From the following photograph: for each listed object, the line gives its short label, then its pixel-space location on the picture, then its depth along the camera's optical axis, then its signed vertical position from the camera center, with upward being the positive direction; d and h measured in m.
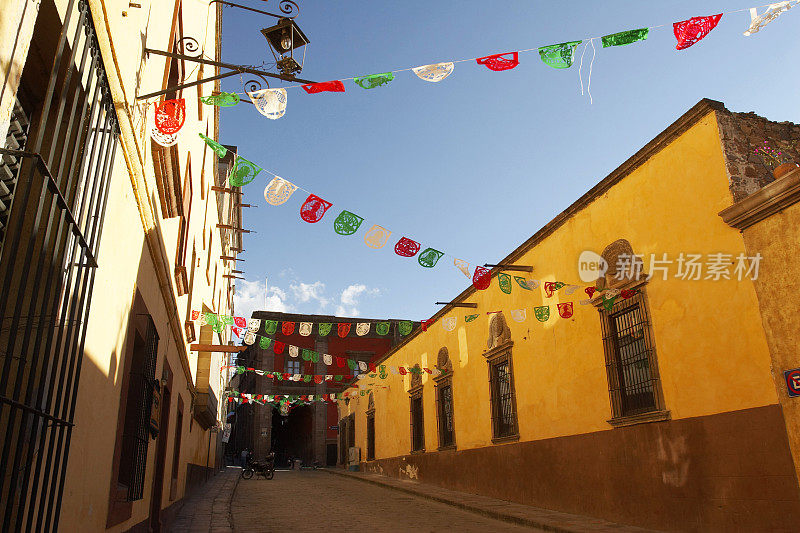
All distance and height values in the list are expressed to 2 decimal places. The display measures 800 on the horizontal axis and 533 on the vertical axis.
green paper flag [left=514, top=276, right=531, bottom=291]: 10.88 +2.96
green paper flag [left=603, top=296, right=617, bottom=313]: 8.81 +2.05
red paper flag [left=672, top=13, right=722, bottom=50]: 5.71 +3.96
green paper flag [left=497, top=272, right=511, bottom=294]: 11.60 +3.19
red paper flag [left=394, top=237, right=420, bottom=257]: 8.98 +3.04
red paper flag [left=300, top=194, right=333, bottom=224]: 7.54 +3.11
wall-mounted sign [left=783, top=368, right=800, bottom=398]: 5.74 +0.52
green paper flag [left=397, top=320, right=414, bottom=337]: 14.20 +2.92
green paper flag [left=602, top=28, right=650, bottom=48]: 5.74 +3.92
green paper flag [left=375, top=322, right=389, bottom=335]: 14.79 +3.08
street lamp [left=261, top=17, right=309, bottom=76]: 5.13 +3.60
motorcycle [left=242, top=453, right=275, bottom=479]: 22.78 -0.60
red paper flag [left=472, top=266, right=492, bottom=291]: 10.44 +3.00
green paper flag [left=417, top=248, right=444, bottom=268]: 9.16 +2.94
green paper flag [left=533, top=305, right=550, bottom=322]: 10.79 +2.38
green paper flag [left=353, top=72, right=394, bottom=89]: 5.59 +3.49
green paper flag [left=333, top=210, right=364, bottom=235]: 7.89 +3.04
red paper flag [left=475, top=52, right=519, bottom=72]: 5.95 +3.84
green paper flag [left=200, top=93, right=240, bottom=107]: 5.27 +3.17
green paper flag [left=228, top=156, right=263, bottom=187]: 6.62 +3.16
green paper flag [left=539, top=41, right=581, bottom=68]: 5.93 +3.90
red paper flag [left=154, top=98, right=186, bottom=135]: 5.10 +2.95
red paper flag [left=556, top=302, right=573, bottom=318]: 10.08 +2.26
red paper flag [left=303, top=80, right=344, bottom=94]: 5.54 +3.39
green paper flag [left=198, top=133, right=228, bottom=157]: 6.26 +3.27
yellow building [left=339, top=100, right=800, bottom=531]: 6.17 +1.25
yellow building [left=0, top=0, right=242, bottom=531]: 2.38 +1.22
